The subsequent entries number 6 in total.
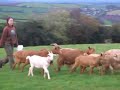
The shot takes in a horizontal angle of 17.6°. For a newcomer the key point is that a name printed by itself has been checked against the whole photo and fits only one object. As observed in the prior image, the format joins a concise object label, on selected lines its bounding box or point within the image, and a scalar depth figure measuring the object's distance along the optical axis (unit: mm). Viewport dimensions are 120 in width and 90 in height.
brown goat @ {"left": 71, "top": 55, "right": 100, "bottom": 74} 14438
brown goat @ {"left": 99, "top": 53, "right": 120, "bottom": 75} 14445
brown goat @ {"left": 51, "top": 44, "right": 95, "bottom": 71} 15969
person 16156
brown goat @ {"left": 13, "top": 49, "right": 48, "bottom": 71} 15933
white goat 13812
